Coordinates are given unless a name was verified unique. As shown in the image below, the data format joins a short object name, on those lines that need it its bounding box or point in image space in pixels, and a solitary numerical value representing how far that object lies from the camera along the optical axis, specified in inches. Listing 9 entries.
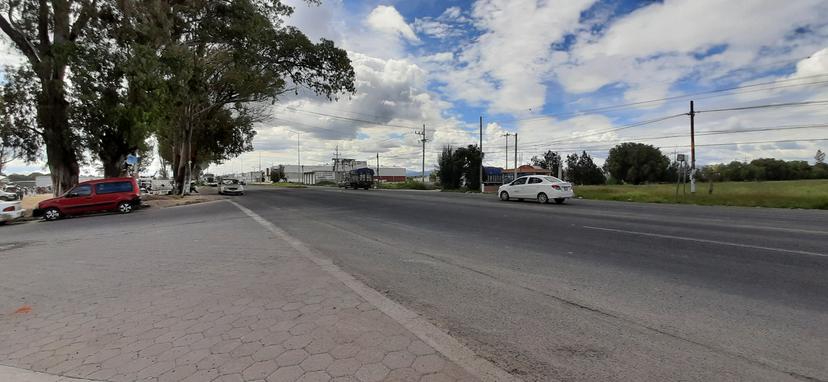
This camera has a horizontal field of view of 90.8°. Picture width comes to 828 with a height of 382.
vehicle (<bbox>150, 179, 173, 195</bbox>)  1767.1
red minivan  673.6
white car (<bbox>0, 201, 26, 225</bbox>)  619.8
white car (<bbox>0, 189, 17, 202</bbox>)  739.4
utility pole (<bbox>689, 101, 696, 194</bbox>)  1147.0
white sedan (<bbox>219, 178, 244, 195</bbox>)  1502.2
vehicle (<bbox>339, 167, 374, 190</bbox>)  2059.5
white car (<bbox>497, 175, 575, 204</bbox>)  822.7
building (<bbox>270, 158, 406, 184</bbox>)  3621.1
